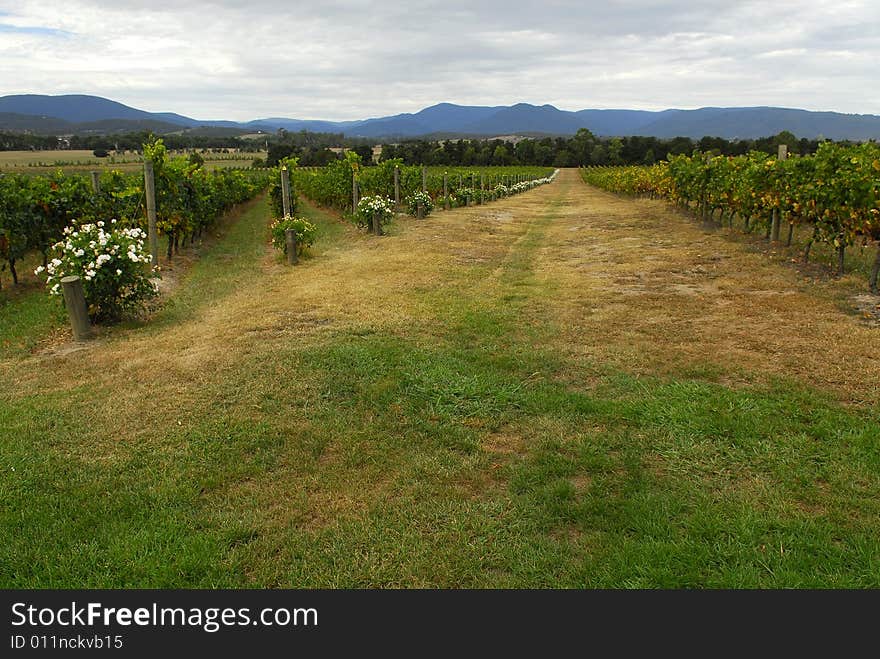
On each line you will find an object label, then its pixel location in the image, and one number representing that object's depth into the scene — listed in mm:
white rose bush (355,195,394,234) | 14367
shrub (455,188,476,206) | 23977
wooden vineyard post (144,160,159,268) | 10250
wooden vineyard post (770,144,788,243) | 10719
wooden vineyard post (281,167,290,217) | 12617
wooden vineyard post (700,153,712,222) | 15802
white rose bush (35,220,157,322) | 6199
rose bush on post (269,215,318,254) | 10823
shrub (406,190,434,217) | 18422
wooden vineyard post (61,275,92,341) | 5809
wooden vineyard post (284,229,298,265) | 10488
